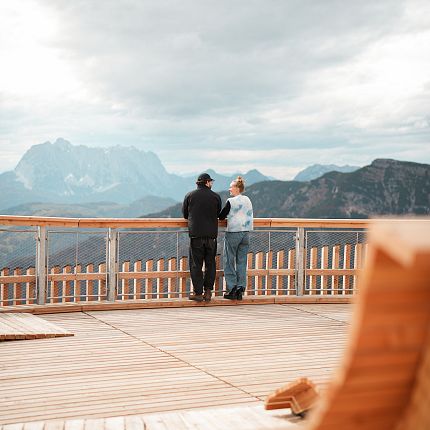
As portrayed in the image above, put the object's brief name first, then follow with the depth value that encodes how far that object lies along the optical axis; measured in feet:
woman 33.91
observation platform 3.86
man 33.17
